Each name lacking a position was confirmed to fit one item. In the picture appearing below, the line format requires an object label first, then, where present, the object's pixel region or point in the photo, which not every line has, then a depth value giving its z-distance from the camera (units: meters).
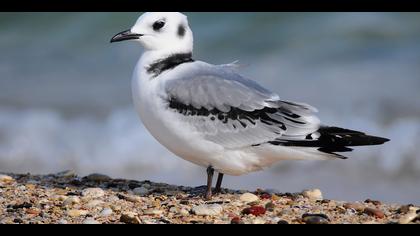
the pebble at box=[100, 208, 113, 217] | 10.67
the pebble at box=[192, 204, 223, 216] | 10.60
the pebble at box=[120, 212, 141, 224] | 10.19
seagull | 11.45
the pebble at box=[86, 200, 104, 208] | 11.10
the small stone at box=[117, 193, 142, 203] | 11.51
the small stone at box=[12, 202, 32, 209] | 10.98
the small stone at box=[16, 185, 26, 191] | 12.24
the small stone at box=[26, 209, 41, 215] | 10.66
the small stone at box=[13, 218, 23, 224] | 10.18
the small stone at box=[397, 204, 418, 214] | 10.85
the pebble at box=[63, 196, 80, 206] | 11.19
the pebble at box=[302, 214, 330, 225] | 10.16
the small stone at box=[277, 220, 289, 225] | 10.10
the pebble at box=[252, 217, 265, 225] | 10.19
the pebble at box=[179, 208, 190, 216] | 10.62
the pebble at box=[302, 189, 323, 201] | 11.94
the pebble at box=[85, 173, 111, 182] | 13.10
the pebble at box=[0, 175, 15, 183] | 12.97
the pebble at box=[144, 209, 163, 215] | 10.69
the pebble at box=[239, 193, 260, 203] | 11.51
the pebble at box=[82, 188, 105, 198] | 11.71
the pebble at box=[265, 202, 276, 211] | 10.91
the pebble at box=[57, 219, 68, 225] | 10.19
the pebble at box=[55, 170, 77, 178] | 13.54
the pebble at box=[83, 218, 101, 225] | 10.23
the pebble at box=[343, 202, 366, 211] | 11.00
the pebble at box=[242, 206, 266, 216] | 10.65
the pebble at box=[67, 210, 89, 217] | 10.64
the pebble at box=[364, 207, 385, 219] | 10.54
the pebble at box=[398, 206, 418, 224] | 10.16
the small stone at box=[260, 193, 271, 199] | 11.77
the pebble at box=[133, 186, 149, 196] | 12.14
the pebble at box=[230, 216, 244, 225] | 10.19
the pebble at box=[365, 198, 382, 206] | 11.51
